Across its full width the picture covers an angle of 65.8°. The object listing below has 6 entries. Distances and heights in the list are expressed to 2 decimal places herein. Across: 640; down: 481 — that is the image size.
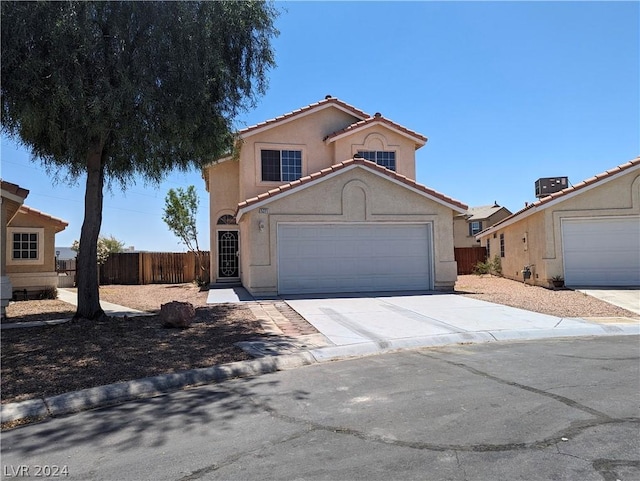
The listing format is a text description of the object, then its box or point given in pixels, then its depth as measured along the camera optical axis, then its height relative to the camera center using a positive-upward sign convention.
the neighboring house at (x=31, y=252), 17.86 +0.65
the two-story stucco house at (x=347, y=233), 15.95 +0.92
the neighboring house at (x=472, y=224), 47.28 +3.21
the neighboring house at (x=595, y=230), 17.44 +0.82
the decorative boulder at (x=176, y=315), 10.09 -1.02
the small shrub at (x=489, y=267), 25.19 -0.58
